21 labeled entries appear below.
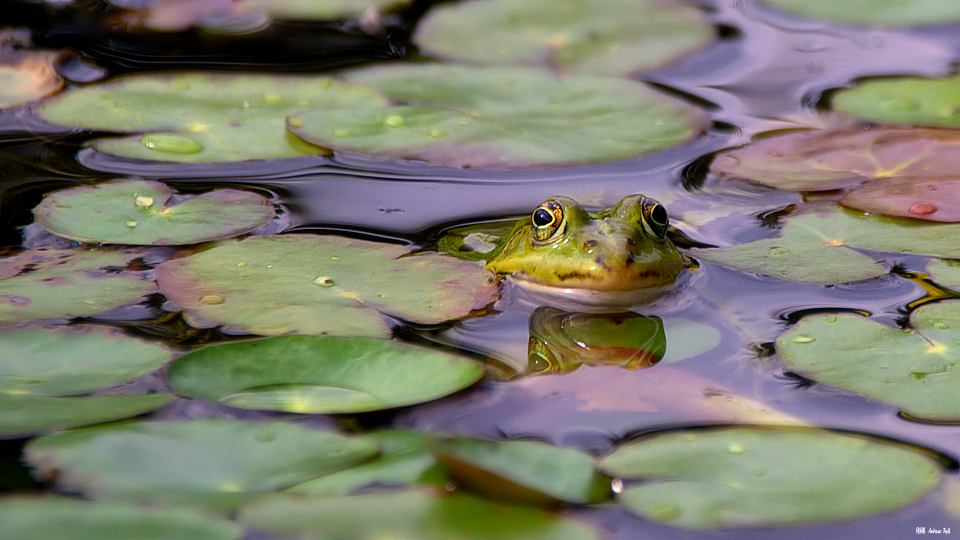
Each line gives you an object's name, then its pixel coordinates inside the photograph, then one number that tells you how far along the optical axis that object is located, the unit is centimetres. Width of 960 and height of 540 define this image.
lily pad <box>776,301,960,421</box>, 390
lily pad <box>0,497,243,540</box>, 283
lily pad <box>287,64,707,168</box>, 651
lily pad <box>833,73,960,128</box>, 742
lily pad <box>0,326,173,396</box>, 374
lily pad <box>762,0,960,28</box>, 958
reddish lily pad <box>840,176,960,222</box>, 588
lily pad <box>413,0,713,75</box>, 869
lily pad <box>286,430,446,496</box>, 320
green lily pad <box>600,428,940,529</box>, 314
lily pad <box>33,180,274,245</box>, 532
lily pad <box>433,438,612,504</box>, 312
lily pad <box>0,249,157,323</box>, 445
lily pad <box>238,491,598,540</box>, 293
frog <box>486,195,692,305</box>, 504
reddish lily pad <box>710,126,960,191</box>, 651
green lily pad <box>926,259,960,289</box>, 507
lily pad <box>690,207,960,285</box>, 530
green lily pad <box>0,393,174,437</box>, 343
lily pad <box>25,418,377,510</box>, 312
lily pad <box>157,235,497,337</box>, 444
